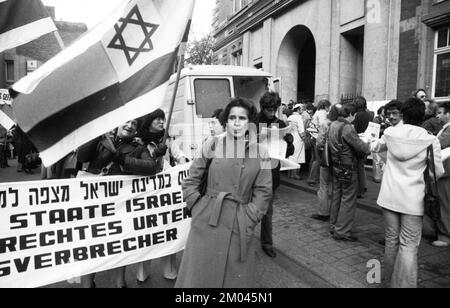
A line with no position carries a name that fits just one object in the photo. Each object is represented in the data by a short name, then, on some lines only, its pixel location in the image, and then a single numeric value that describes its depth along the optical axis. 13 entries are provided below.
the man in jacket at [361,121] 5.22
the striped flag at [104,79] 2.66
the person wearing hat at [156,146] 3.47
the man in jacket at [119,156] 3.23
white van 7.79
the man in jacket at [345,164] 4.79
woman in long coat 2.63
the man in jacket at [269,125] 4.31
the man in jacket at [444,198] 4.62
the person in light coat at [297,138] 9.03
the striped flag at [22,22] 3.54
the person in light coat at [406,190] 3.22
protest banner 2.95
